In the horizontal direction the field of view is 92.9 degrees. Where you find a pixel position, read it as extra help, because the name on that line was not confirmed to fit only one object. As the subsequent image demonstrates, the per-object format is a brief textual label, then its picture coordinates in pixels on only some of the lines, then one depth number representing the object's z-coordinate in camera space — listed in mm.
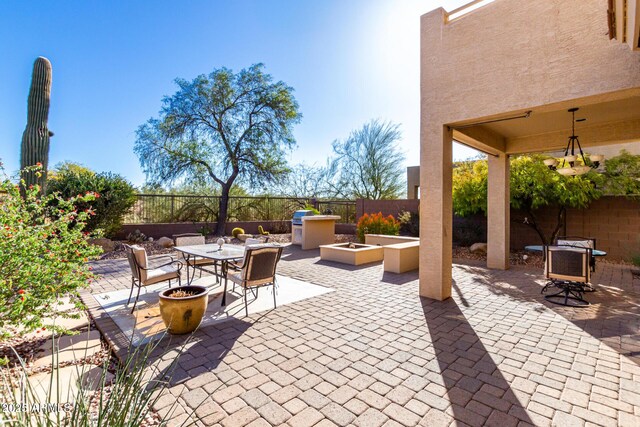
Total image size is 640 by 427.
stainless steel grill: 11862
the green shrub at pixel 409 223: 11550
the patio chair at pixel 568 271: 4926
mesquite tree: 13789
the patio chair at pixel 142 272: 4426
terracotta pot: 3645
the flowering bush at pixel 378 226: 10562
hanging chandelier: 5613
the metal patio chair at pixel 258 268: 4383
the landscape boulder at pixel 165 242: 10779
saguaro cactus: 7707
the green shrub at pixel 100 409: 1170
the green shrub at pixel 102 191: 8516
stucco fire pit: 8150
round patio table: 7086
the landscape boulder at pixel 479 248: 9570
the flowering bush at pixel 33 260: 2699
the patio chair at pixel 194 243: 5891
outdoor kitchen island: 10883
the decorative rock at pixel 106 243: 9016
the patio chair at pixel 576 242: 6598
